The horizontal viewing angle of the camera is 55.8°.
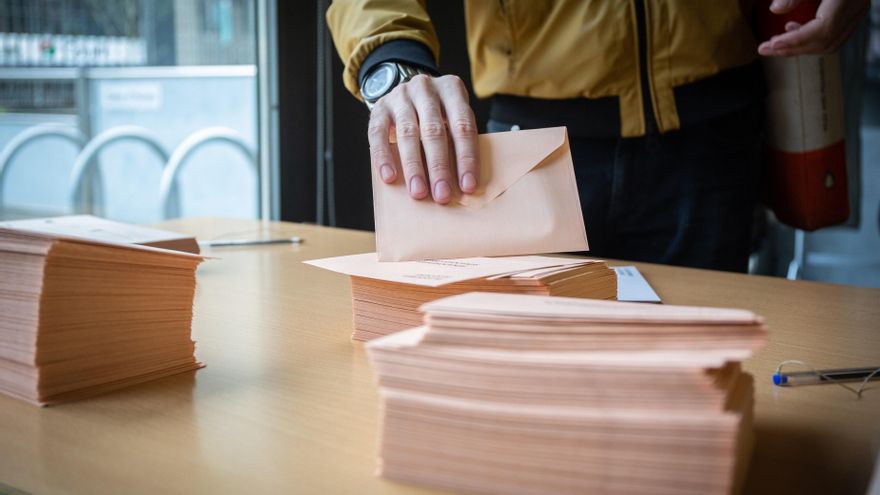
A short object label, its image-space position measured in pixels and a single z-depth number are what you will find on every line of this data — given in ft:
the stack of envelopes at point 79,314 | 2.05
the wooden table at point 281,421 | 1.70
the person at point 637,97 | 4.40
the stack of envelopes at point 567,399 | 1.44
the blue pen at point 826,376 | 2.31
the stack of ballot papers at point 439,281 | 2.33
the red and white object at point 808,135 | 4.77
